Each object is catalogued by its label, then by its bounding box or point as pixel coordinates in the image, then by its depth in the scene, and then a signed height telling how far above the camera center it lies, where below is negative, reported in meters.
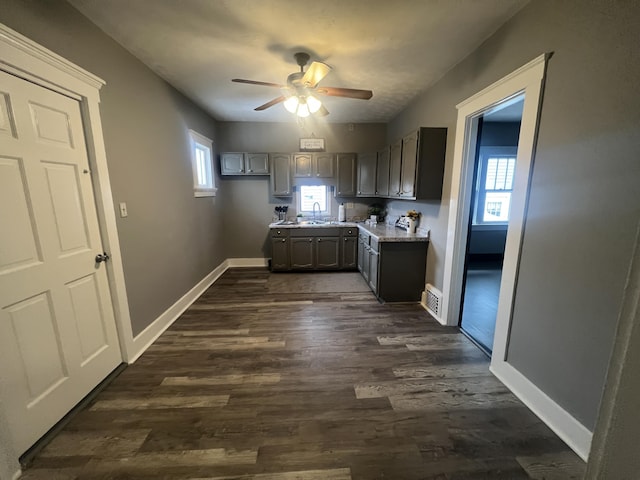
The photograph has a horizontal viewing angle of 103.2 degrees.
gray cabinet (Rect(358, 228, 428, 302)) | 3.25 -0.95
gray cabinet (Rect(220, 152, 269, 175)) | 4.54 +0.59
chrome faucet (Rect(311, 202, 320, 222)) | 5.01 -0.25
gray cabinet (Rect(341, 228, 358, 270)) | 4.52 -0.93
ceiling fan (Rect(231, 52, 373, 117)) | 2.18 +1.00
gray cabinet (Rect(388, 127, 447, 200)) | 2.79 +0.37
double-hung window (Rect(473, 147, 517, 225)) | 4.82 +0.21
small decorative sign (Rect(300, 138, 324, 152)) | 4.67 +0.95
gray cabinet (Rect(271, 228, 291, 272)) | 4.48 -0.95
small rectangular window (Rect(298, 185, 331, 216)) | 4.96 -0.06
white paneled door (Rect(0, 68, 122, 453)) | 1.39 -0.41
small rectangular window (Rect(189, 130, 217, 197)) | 3.60 +0.49
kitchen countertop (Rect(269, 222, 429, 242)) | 3.20 -0.50
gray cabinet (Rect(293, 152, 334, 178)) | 4.56 +0.56
